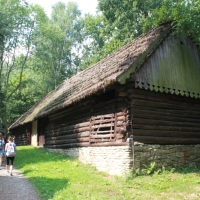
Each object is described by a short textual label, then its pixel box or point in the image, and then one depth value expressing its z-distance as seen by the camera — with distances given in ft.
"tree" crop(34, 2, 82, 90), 115.14
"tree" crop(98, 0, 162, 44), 78.45
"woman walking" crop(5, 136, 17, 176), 34.65
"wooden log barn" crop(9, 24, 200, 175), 30.73
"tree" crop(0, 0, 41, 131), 84.28
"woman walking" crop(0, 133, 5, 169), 39.60
